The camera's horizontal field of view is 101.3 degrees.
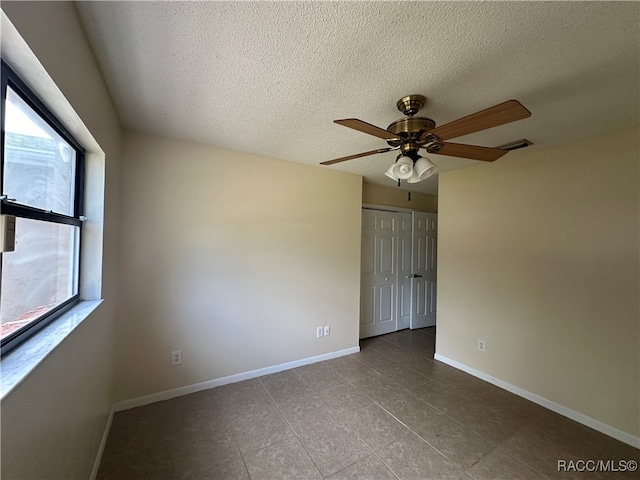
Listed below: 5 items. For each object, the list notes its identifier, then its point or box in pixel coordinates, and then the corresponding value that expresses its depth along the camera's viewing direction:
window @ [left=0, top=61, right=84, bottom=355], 0.85
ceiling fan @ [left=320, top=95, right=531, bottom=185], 1.36
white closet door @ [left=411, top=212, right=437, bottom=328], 4.29
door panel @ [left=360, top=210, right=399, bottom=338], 3.78
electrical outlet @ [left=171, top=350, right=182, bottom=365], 2.32
